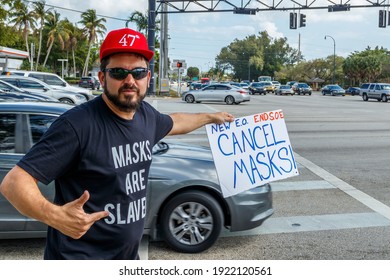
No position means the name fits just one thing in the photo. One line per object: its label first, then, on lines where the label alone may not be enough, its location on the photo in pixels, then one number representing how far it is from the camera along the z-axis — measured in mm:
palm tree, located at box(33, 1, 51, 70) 71738
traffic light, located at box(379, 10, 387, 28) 33469
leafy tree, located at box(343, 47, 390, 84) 77938
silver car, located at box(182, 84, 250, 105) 32000
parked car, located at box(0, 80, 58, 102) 14885
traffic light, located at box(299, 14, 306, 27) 35969
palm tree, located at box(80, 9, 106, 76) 78875
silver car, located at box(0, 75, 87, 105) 20234
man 2098
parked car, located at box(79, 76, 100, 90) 53156
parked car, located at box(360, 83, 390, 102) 41562
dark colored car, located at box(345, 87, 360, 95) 62781
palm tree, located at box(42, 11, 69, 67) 79125
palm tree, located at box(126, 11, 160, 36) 59000
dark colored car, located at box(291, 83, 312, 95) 60625
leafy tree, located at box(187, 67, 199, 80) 178050
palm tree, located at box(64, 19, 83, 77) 83562
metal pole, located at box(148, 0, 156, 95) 37053
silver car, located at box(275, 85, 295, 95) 58000
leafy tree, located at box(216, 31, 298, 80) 136875
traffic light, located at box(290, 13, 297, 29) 35750
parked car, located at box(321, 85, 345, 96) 58562
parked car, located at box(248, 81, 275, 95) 57656
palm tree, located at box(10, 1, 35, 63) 71125
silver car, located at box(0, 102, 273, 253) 4812
